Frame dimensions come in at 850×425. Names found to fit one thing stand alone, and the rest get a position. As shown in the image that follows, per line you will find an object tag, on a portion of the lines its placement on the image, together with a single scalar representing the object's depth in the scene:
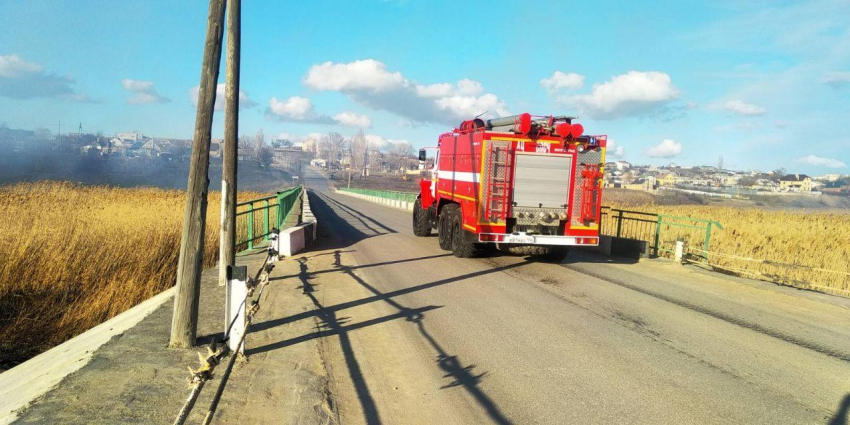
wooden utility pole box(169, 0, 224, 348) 5.00
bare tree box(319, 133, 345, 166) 196.59
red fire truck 11.28
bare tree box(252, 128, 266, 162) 162.02
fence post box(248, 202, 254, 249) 11.29
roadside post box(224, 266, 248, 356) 5.00
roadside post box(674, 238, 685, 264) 12.19
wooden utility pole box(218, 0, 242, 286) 7.34
